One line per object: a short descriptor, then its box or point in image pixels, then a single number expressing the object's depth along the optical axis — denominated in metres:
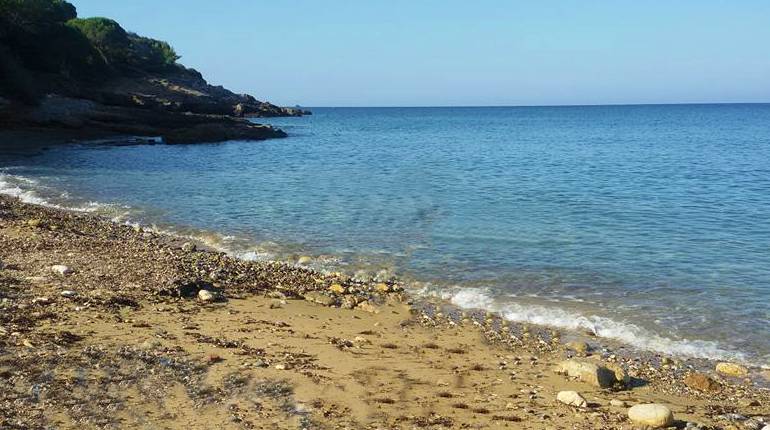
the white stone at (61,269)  10.59
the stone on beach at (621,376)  7.59
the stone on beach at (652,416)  6.30
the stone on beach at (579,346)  9.03
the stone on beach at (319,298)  10.67
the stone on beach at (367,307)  10.50
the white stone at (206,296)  10.05
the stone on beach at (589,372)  7.48
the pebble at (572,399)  6.81
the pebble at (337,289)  11.45
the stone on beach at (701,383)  7.68
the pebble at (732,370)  8.27
